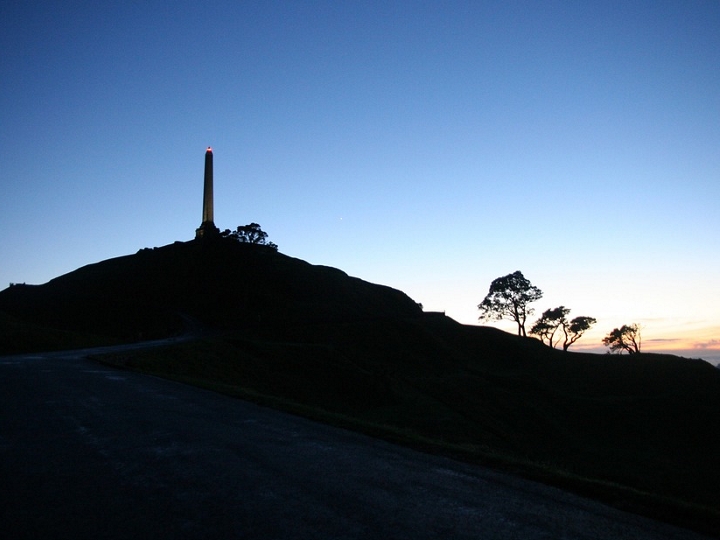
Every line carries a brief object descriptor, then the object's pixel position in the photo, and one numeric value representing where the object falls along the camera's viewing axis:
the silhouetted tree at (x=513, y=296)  103.38
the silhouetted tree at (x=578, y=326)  106.19
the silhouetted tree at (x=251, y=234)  100.81
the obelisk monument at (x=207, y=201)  123.81
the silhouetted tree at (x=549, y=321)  106.34
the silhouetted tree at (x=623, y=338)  106.69
